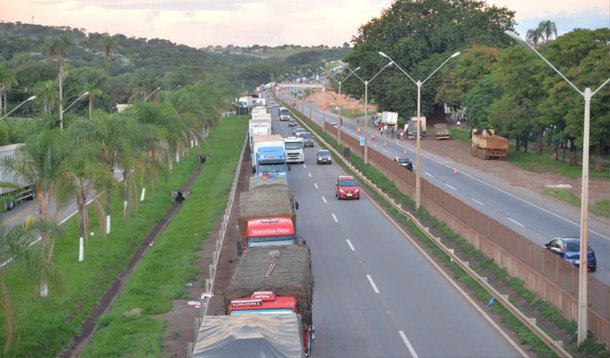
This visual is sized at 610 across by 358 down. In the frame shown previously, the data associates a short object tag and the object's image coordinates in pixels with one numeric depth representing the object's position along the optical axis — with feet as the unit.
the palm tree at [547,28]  600.80
